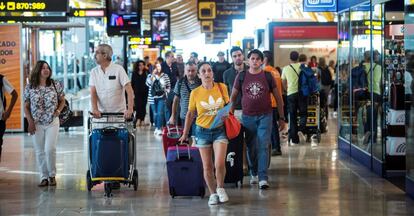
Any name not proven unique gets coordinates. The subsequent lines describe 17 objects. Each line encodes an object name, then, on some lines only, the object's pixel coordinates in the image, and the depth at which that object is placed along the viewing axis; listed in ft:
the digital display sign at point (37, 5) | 58.80
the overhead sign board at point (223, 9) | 113.70
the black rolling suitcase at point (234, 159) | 36.14
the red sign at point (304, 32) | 87.61
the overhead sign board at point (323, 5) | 62.59
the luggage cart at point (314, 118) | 57.16
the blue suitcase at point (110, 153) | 33.63
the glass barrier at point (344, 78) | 49.83
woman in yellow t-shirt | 31.53
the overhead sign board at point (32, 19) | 62.59
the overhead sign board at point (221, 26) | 140.87
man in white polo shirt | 34.58
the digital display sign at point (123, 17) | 70.23
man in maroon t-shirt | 35.32
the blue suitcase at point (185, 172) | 32.89
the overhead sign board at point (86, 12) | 76.79
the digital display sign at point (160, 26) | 135.44
